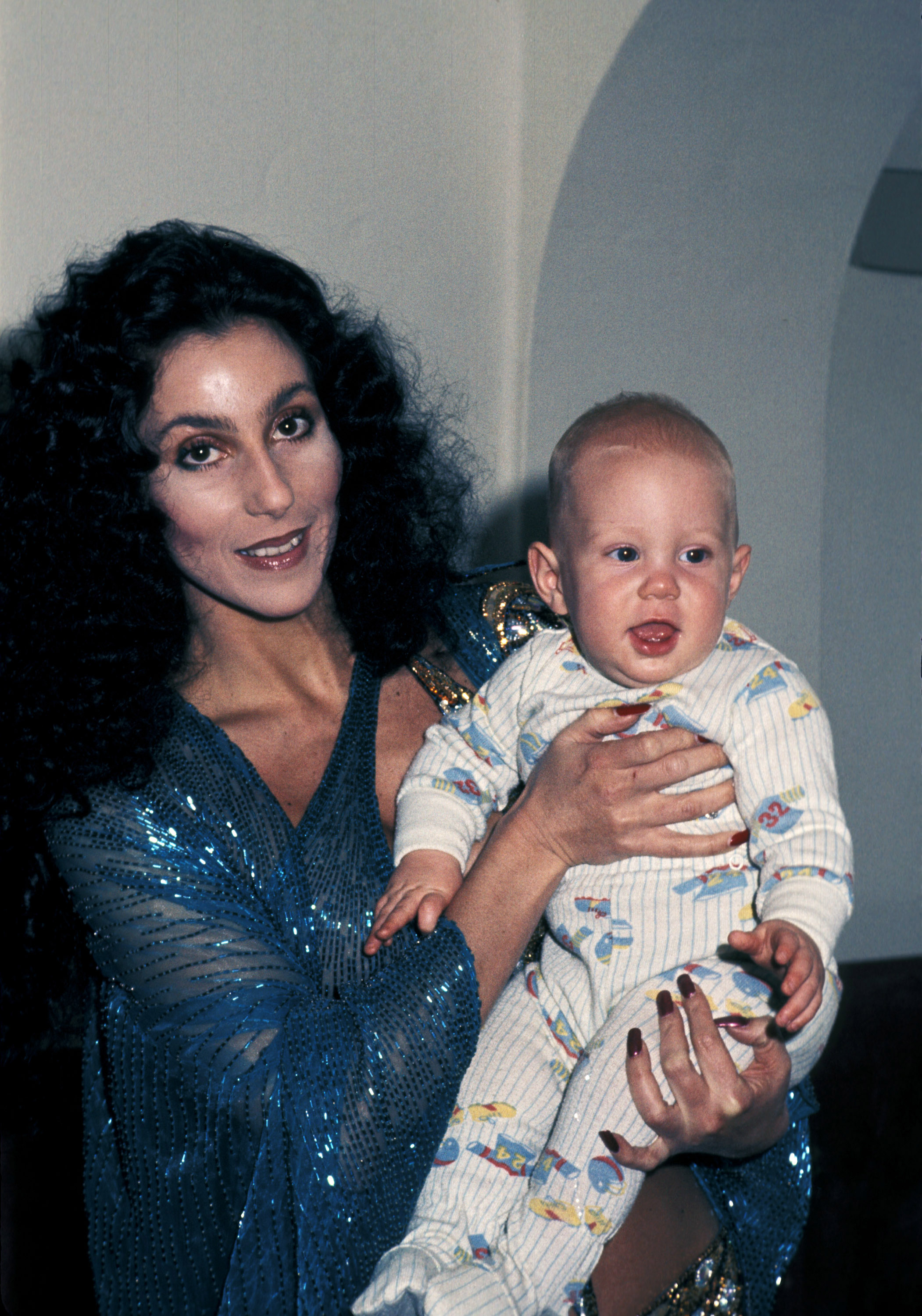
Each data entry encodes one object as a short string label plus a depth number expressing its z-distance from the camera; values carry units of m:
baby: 1.41
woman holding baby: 1.45
